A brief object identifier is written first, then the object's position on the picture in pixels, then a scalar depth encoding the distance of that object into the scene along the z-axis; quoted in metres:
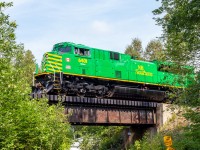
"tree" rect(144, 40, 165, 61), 68.12
